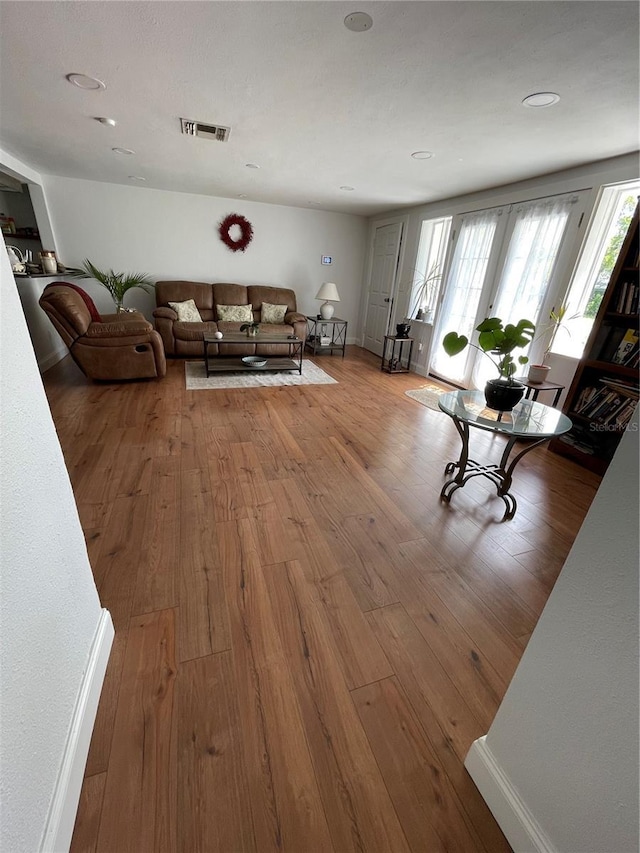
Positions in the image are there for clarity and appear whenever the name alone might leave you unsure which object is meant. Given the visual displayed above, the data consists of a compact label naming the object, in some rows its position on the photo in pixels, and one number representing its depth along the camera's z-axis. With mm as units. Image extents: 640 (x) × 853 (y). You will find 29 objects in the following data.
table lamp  5500
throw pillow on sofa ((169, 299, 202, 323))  4945
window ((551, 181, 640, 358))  2695
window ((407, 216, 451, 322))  4633
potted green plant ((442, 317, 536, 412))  1776
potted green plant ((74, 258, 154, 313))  4902
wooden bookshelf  2465
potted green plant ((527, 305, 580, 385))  2939
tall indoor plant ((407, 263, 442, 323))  4754
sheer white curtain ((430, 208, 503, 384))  3812
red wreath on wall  5422
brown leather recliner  3379
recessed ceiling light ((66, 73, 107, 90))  1985
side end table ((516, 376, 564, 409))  2867
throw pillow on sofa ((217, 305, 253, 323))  5277
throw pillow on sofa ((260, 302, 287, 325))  5500
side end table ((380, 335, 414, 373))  4926
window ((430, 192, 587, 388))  3076
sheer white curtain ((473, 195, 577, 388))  3066
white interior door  5438
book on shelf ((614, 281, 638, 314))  2432
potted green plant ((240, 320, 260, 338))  4411
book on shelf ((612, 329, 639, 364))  2482
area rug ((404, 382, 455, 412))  3851
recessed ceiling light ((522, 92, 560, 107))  1827
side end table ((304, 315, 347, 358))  5684
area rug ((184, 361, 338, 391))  3924
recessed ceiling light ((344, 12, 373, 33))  1395
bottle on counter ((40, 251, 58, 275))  4094
